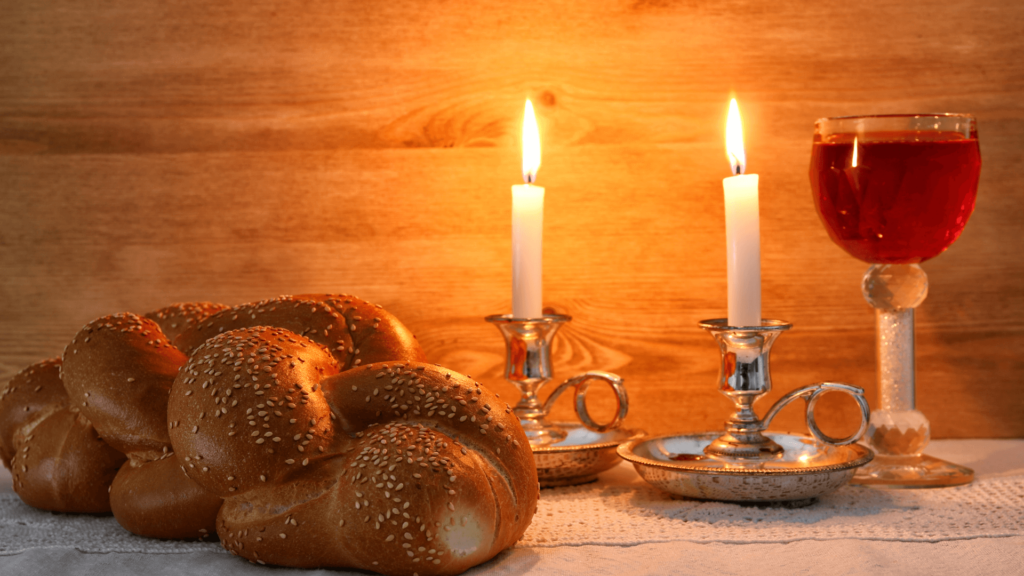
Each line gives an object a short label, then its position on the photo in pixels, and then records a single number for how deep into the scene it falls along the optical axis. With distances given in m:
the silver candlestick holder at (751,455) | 1.18
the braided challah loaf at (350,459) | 1.08
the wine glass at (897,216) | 1.22
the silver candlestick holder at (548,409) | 1.25
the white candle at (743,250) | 1.20
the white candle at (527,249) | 1.26
